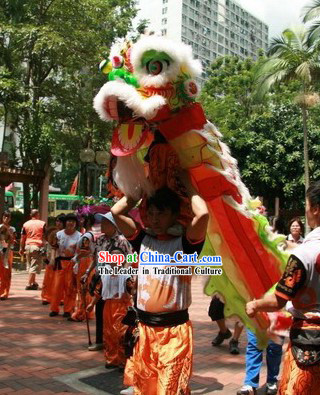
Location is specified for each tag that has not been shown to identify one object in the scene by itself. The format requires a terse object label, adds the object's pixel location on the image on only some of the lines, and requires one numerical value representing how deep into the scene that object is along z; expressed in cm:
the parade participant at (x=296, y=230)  533
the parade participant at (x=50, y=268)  770
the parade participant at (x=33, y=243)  946
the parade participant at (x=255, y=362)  402
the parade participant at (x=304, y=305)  237
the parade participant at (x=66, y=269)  725
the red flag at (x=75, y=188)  2646
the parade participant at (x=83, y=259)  654
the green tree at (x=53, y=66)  1250
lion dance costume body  261
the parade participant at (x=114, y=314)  477
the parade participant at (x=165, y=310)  266
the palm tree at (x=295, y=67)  1559
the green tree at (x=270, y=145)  1928
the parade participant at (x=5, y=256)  827
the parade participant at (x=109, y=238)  495
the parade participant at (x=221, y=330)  546
